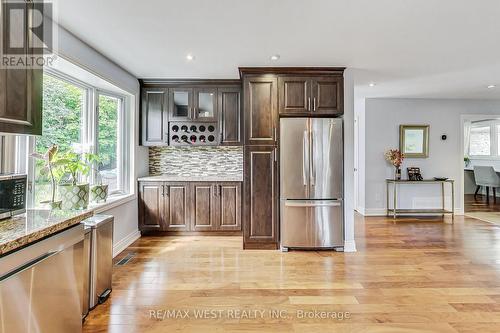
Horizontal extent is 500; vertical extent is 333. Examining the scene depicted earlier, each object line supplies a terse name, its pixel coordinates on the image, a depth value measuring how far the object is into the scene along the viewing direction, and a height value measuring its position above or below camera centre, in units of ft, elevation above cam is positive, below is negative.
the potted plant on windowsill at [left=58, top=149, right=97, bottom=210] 7.88 -0.61
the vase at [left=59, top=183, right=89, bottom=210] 7.88 -0.78
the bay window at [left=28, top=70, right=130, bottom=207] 8.86 +1.53
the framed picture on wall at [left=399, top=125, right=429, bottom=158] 18.84 +1.92
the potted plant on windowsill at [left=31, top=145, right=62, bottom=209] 7.26 +0.08
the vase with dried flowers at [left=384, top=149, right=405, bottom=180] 18.21 +0.69
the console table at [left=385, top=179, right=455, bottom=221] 18.02 -1.97
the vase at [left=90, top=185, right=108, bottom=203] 10.45 -0.93
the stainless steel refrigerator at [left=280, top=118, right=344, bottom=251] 11.82 -0.53
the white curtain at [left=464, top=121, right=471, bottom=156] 28.28 +3.14
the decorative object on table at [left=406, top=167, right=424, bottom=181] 18.40 -0.35
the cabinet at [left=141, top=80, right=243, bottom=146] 14.33 +2.93
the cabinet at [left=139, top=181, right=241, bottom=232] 14.01 -1.83
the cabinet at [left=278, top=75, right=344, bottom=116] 12.16 +3.18
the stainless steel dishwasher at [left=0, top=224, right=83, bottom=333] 3.99 -1.94
